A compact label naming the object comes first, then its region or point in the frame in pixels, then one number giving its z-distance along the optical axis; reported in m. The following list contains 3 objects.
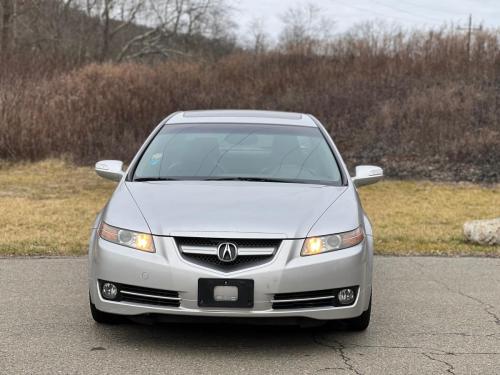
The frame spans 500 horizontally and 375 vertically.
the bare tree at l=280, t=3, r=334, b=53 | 25.25
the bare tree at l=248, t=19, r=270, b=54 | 26.23
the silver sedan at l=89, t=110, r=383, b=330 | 4.26
